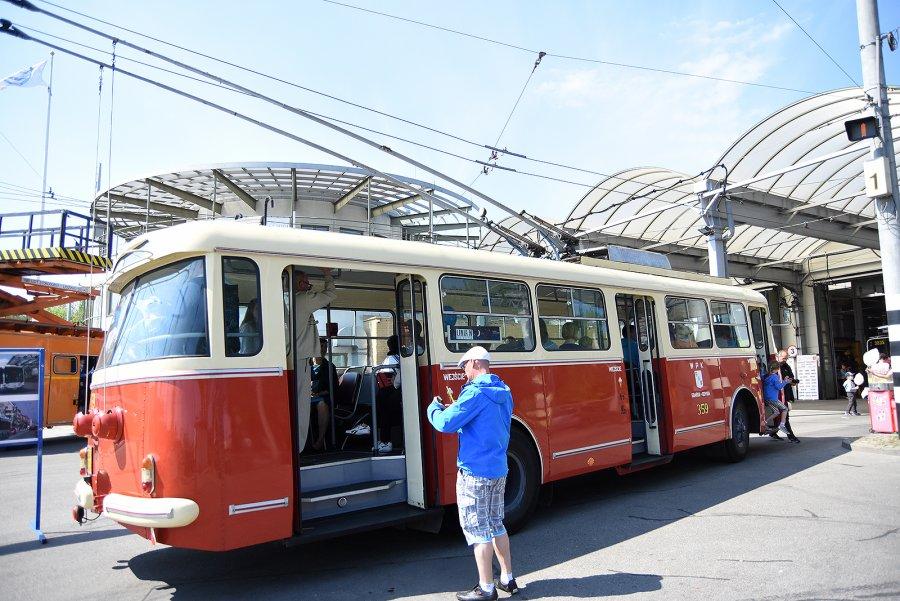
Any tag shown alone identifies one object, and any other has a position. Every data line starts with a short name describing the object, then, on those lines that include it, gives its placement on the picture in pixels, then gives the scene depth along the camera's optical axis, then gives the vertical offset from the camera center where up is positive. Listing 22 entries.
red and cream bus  4.78 +0.04
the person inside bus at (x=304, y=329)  6.09 +0.57
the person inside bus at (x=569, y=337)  7.51 +0.42
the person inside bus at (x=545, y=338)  7.23 +0.41
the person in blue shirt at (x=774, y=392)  12.00 -0.56
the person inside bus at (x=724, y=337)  10.20 +0.43
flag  13.67 +7.03
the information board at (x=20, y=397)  7.59 +0.09
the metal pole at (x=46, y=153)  15.40 +6.23
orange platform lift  16.28 +2.79
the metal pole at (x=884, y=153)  11.08 +3.57
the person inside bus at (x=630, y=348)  9.23 +0.31
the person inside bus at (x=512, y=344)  6.82 +0.34
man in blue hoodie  4.62 -0.60
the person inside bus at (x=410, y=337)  6.26 +0.44
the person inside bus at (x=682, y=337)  9.17 +0.43
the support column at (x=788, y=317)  27.06 +1.85
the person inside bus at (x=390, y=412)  6.96 -0.32
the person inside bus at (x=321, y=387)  7.22 +0.00
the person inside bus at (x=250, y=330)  5.09 +0.49
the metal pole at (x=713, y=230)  16.47 +3.45
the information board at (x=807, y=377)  25.84 -0.70
